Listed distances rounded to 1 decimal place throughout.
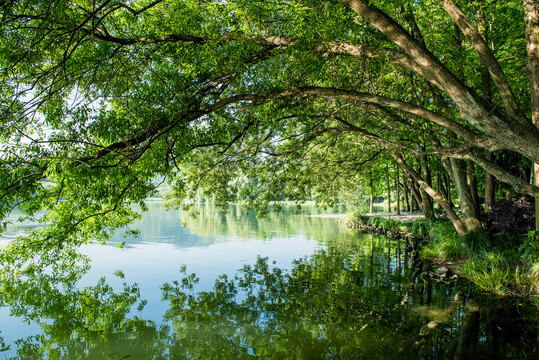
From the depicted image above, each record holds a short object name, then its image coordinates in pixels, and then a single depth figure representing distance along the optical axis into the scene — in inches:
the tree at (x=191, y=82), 220.5
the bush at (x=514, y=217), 431.5
